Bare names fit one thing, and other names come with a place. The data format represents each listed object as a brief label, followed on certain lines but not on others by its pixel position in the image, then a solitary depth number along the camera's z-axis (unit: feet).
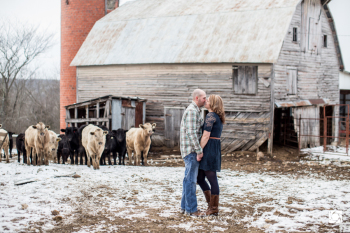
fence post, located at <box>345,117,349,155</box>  49.29
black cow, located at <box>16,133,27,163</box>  42.24
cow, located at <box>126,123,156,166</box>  41.29
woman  20.12
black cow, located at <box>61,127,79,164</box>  42.96
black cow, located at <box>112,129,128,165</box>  43.29
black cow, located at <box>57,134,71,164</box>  43.32
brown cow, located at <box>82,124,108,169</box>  37.70
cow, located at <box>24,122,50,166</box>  36.22
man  20.11
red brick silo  75.77
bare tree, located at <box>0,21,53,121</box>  101.53
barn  55.88
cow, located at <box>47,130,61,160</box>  41.96
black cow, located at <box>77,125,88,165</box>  42.81
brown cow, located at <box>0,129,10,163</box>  43.14
